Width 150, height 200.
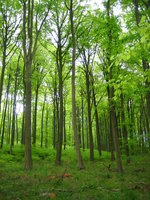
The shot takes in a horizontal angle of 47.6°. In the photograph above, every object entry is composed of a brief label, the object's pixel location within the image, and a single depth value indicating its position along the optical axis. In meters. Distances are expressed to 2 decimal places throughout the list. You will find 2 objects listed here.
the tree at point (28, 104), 11.12
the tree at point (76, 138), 11.51
